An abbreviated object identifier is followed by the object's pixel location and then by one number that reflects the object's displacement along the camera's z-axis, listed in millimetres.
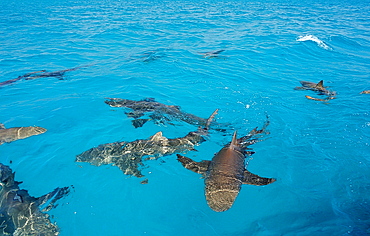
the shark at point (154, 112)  10258
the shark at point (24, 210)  5777
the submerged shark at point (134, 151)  7930
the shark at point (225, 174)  6402
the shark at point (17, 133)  8948
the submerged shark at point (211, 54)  18562
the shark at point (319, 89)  12398
